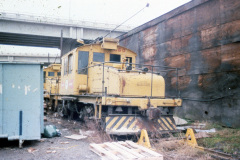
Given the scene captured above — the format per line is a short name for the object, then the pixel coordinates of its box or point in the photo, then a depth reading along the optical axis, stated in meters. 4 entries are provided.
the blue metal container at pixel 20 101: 5.67
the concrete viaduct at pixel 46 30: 22.58
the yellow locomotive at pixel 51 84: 12.81
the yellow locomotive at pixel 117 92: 6.45
